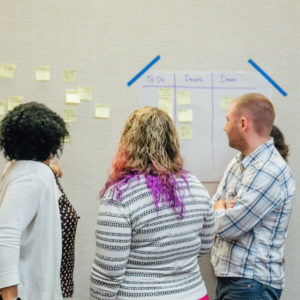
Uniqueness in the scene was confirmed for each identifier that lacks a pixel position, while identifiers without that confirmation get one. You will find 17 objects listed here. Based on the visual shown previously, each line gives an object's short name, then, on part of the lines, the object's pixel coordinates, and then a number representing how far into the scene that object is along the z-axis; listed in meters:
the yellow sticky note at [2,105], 2.37
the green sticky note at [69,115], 2.40
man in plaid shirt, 1.89
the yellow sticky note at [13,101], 2.37
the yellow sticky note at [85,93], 2.39
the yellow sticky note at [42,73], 2.37
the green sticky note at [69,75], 2.38
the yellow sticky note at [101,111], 2.40
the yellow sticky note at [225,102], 2.47
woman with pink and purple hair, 1.37
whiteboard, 2.45
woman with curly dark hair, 1.33
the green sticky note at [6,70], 2.36
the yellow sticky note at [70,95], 2.39
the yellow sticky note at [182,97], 2.45
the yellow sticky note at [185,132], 2.47
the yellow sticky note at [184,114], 2.46
